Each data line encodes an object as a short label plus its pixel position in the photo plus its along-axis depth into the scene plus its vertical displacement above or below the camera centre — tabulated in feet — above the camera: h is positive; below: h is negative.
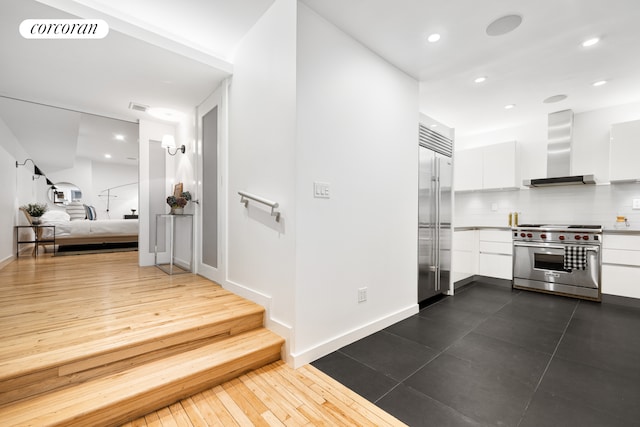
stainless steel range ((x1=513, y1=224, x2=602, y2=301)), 11.71 -2.16
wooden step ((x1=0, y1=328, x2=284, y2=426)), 4.23 -3.18
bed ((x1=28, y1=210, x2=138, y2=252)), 17.47 -1.39
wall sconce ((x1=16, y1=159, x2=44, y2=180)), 21.57 +3.14
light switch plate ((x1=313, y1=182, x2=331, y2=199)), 6.78 +0.54
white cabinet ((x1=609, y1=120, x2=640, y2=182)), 11.44 +2.62
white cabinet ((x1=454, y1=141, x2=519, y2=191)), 14.85 +2.58
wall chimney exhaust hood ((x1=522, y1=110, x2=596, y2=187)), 13.47 +3.18
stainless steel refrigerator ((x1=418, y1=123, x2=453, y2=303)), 10.72 -0.05
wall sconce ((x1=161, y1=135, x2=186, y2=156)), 12.75 +3.25
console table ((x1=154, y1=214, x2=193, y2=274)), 12.37 -2.04
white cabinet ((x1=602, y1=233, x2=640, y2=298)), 10.89 -2.16
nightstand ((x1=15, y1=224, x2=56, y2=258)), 15.94 -1.80
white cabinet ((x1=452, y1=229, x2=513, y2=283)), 13.60 -2.18
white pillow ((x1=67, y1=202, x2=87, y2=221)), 22.88 +0.02
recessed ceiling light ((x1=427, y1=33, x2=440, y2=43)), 7.88 +5.14
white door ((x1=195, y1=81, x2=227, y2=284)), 9.73 +0.94
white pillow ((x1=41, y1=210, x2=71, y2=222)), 19.59 -0.44
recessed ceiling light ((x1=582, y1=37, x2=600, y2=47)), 8.04 +5.15
